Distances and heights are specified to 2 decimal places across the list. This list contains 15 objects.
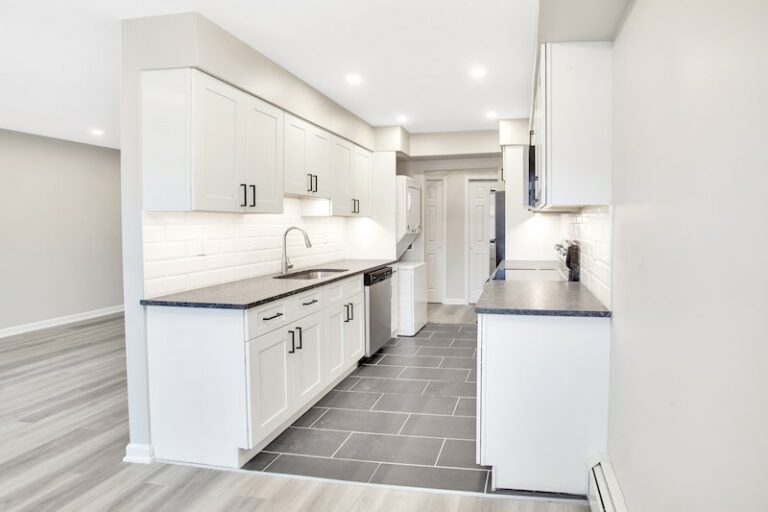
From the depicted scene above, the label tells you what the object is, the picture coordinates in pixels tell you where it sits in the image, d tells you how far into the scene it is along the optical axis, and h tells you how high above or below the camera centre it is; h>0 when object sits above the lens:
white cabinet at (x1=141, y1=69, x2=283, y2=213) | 2.85 +0.48
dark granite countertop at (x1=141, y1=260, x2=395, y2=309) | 2.75 -0.36
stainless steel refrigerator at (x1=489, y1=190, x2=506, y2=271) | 6.40 -0.01
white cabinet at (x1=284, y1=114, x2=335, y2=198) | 4.01 +0.57
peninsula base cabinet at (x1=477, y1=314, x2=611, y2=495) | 2.39 -0.77
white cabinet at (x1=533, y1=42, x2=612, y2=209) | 2.41 +0.48
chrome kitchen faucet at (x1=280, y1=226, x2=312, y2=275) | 4.30 -0.26
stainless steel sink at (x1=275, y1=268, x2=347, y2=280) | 4.40 -0.37
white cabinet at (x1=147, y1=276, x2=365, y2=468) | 2.77 -0.80
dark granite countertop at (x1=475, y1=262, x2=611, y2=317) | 2.38 -0.35
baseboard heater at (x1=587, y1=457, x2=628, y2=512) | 1.95 -1.01
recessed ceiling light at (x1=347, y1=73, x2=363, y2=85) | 4.06 +1.17
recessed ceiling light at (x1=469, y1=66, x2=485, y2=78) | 3.93 +1.18
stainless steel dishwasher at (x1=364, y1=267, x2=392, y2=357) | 4.85 -0.76
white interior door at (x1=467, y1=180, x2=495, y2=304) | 8.23 -0.09
